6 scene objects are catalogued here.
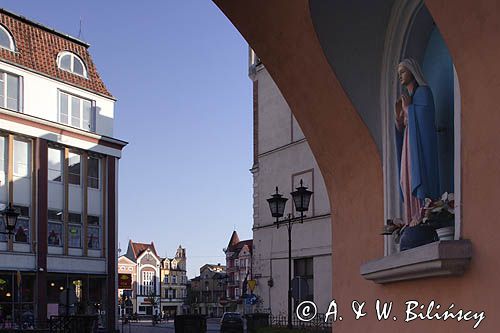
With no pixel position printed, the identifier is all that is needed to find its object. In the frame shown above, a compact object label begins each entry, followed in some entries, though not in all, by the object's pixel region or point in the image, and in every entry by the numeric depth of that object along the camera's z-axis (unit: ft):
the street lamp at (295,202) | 55.16
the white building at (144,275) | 337.93
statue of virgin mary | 15.71
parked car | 109.91
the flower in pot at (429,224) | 14.40
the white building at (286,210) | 84.23
